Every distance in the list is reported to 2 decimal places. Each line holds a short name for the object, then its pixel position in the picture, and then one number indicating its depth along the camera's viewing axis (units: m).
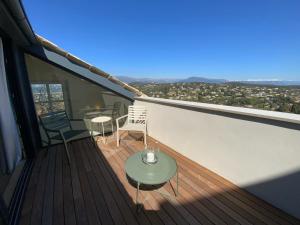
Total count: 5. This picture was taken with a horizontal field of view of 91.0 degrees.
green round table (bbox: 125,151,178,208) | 1.52
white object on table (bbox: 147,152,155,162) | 1.76
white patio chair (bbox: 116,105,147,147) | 3.77
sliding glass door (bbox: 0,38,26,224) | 1.48
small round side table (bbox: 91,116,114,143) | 3.56
